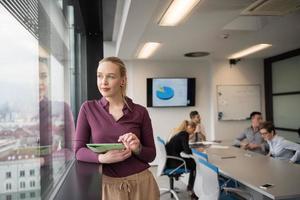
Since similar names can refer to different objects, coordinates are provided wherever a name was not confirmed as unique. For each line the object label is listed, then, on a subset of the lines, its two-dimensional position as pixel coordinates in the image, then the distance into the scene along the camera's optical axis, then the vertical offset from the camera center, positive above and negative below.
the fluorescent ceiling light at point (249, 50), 5.18 +1.05
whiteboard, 6.49 -0.02
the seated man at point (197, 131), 5.45 -0.58
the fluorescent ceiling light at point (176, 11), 2.79 +1.03
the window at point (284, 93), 5.71 +0.20
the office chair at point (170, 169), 4.20 -1.04
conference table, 2.28 -0.75
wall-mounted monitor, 6.35 +0.25
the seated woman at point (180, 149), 4.22 -0.72
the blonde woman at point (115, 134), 1.21 -0.14
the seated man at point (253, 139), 4.81 -0.71
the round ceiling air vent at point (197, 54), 5.61 +1.03
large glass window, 0.90 +0.04
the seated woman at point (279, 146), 3.66 -0.63
